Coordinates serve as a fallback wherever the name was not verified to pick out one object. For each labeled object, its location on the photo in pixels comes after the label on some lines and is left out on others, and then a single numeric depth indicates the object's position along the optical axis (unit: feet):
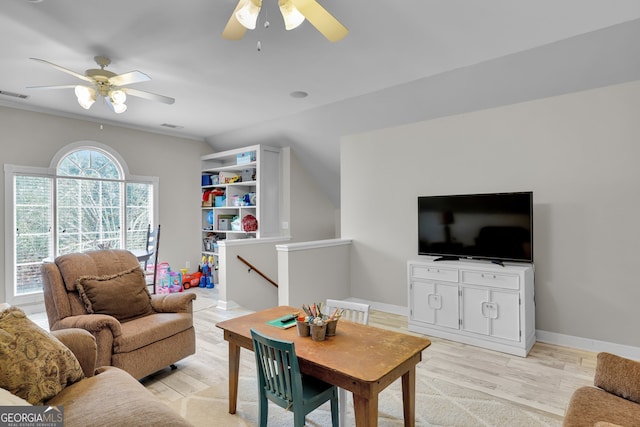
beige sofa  4.62
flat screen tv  10.82
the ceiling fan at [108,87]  10.05
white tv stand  10.35
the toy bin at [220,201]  21.36
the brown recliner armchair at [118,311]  7.94
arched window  15.31
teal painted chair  5.36
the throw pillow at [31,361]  4.87
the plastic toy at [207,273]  20.47
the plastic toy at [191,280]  19.77
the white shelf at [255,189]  19.13
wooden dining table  5.07
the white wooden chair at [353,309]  7.64
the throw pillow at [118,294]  8.65
